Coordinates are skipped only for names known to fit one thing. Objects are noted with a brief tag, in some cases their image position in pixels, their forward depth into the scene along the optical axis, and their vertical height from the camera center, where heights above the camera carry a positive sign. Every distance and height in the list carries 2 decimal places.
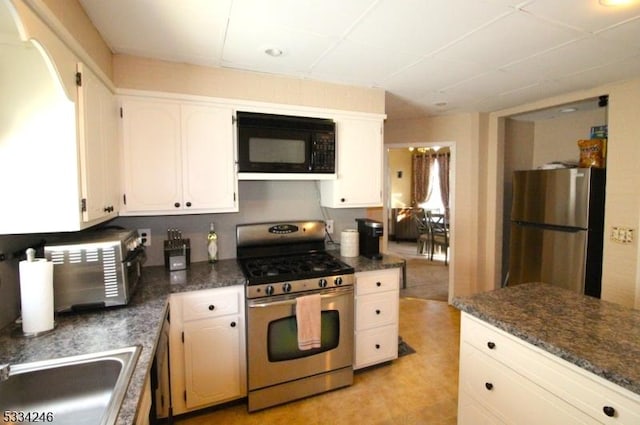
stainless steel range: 2.07 -0.91
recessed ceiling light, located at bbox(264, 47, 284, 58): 2.03 +0.92
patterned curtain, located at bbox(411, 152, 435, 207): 8.07 +0.46
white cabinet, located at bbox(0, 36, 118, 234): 1.29 +0.19
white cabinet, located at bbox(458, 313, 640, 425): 1.07 -0.76
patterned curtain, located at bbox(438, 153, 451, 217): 7.65 +0.42
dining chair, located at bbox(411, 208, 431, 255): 6.75 -0.84
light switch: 2.62 -0.34
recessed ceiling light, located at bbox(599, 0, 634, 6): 1.52 +0.92
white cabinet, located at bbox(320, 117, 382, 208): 2.67 +0.24
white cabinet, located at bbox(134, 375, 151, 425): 0.97 -0.71
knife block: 2.26 -0.43
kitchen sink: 1.08 -0.69
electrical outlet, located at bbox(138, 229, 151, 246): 2.36 -0.31
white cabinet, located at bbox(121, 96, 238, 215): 2.09 +0.26
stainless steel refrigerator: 2.84 -0.32
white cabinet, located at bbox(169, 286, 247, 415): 1.98 -0.98
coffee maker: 2.67 -0.38
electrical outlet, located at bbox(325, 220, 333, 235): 2.94 -0.29
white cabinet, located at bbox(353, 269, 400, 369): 2.44 -0.96
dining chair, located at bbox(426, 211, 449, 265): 6.36 -0.82
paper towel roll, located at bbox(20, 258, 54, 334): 1.33 -0.42
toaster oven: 1.50 -0.37
